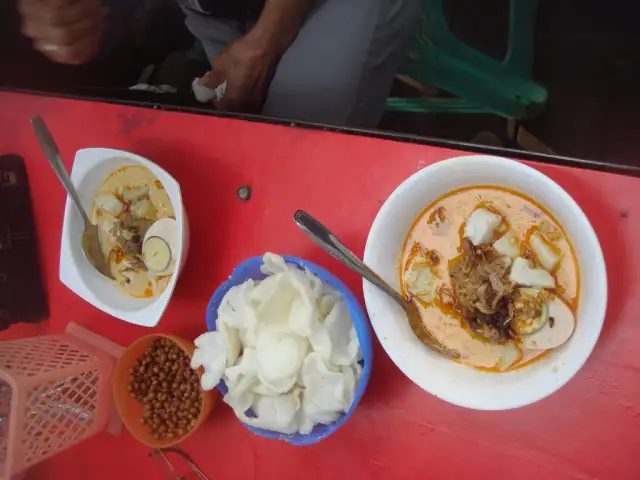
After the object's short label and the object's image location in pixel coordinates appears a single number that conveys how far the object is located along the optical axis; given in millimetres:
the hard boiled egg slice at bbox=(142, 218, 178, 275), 1078
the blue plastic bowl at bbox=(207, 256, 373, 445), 891
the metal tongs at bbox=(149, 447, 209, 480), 1125
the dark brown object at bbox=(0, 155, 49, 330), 1248
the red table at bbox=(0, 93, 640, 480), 860
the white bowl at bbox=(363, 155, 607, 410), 758
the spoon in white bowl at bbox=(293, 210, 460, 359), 841
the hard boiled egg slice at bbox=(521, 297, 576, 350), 797
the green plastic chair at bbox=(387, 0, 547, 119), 1279
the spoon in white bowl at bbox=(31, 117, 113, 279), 1108
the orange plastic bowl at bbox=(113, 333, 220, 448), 1069
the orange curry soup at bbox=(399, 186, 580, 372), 827
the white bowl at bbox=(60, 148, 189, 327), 1102
